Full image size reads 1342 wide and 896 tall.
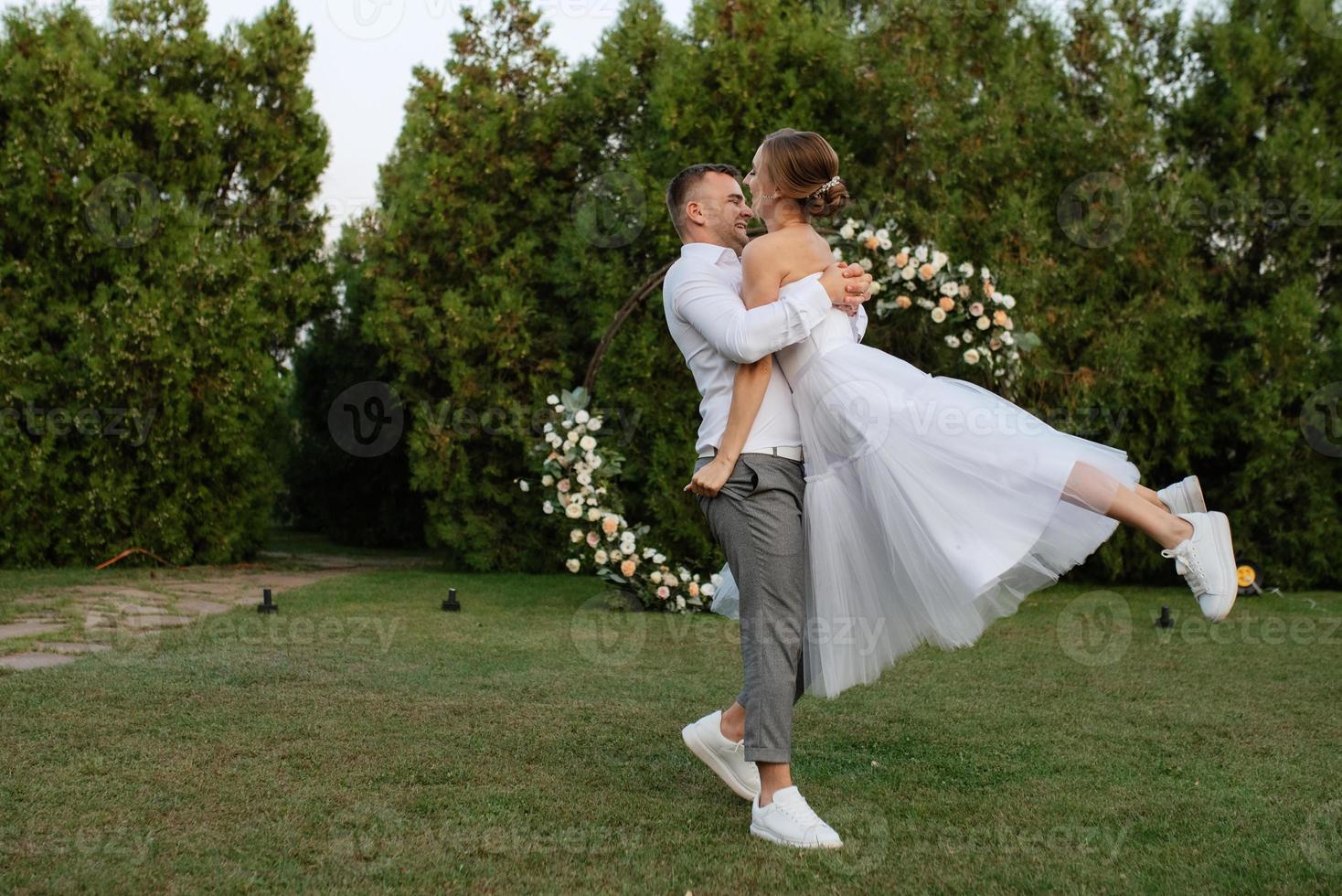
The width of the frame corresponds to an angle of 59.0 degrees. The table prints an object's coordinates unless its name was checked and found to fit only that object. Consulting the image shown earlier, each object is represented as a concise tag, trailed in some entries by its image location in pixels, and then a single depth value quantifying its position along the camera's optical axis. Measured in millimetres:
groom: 2957
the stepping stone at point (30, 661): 5056
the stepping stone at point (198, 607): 7148
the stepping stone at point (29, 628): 6082
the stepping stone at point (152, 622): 6398
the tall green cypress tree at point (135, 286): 9602
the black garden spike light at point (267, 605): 6980
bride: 2914
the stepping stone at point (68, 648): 5551
